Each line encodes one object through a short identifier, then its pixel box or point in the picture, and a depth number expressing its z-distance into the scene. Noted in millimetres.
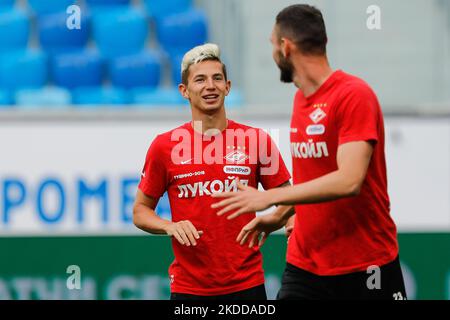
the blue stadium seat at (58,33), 19781
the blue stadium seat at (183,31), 19625
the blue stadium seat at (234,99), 16234
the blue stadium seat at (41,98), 17078
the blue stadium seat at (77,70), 19078
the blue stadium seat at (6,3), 20562
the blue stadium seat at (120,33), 19812
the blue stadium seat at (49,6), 20312
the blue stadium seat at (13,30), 19625
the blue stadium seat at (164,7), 20281
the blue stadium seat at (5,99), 17750
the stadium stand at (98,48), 18922
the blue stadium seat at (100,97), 17953
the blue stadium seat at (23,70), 18969
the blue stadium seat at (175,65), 18797
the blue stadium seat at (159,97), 17591
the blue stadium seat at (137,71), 19000
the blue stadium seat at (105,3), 20781
